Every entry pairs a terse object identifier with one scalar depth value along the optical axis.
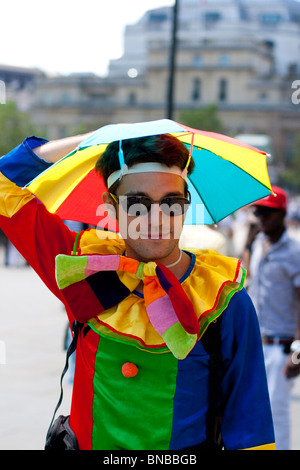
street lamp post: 9.46
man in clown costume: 2.26
